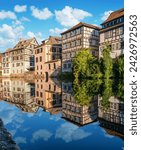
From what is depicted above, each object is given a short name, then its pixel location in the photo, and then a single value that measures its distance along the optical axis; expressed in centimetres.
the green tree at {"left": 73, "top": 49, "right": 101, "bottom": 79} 4712
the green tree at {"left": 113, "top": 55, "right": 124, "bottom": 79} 4334
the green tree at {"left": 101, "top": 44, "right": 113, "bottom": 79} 4519
